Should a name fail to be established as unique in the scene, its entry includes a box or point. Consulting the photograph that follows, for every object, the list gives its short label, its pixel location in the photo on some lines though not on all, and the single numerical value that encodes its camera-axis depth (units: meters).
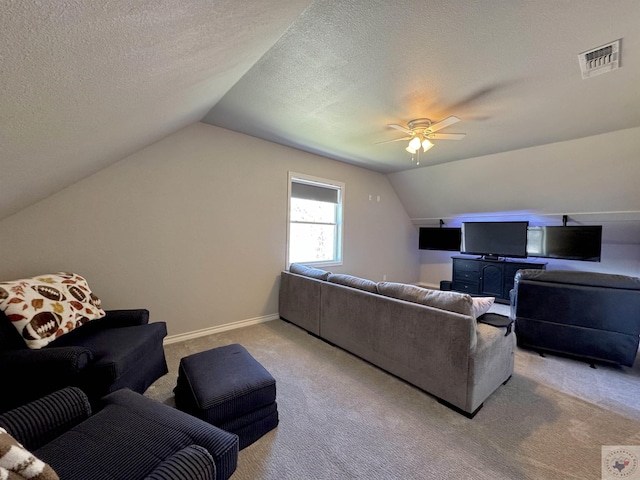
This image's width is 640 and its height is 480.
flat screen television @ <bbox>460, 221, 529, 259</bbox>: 4.71
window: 4.11
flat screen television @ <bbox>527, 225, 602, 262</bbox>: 4.03
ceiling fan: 2.77
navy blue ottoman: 1.49
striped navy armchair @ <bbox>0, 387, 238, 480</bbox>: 0.92
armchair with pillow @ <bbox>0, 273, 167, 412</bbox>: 1.47
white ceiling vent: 1.73
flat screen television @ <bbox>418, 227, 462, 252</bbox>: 5.58
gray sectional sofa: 1.85
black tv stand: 4.77
